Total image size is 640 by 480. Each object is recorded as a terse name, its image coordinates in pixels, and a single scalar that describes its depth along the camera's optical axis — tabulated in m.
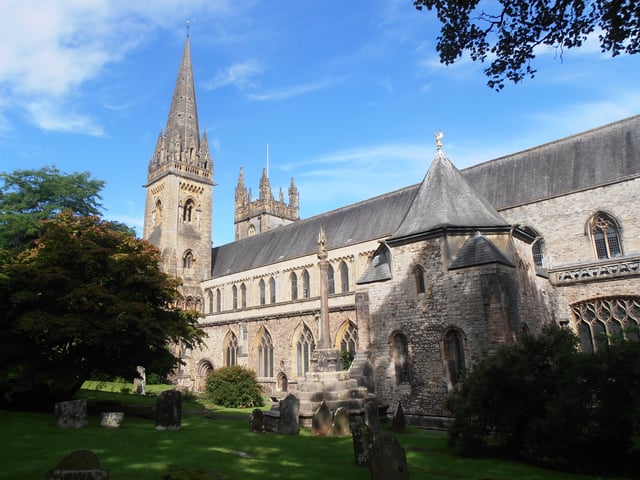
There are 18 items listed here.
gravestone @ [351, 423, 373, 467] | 9.70
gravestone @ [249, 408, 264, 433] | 14.35
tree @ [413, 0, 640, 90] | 8.51
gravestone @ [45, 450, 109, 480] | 6.71
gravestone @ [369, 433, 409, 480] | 7.93
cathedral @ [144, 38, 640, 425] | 17.31
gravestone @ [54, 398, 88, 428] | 12.70
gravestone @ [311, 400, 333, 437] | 13.95
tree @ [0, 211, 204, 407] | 14.45
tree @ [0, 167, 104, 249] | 27.12
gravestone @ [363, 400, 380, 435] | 14.36
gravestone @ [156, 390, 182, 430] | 13.54
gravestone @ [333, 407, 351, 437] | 14.12
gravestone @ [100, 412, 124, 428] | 13.15
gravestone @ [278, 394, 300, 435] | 14.23
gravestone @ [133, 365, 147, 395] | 29.22
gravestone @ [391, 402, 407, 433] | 15.22
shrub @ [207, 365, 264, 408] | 25.22
